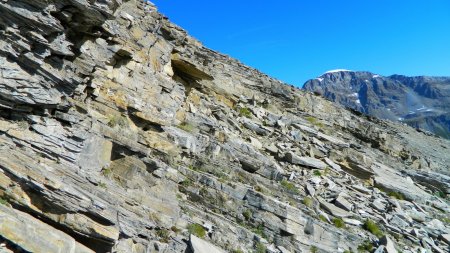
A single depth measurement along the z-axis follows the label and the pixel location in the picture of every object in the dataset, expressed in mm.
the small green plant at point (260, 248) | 17375
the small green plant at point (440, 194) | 36250
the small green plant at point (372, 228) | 22289
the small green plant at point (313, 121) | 39450
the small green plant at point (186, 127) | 23781
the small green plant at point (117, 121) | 18719
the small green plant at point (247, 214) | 19109
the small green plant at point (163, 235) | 15005
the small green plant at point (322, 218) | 21334
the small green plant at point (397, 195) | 30739
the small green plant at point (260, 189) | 21328
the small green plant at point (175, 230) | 15859
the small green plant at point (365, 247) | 20439
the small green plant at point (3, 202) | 11037
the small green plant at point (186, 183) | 19523
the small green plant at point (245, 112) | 32688
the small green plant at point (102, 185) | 14578
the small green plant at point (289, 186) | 22344
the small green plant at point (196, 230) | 16453
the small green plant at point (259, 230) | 18484
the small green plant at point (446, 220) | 28734
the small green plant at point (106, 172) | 16266
